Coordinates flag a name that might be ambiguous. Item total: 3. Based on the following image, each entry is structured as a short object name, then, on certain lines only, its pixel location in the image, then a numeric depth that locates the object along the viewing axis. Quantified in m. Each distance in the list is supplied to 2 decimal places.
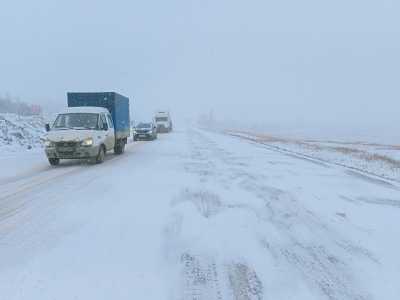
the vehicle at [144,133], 36.09
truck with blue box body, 14.71
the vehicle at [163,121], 56.19
